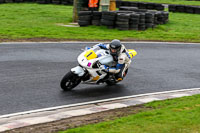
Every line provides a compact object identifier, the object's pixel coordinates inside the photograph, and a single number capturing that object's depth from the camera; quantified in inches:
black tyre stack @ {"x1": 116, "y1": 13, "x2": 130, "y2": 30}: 821.7
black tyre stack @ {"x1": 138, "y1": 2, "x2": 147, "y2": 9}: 1344.7
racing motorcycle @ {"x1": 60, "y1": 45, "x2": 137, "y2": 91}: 379.2
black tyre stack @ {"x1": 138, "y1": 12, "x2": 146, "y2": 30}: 856.3
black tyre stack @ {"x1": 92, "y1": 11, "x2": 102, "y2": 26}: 862.2
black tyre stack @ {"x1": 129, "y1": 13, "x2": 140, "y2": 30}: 834.2
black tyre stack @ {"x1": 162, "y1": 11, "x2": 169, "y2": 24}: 1014.4
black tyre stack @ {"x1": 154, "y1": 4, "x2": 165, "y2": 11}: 1298.0
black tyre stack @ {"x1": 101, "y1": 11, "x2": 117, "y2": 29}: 832.9
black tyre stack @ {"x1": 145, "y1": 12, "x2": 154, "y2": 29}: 873.6
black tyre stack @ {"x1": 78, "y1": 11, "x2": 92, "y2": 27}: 857.5
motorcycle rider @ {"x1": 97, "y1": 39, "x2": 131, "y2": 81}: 386.6
